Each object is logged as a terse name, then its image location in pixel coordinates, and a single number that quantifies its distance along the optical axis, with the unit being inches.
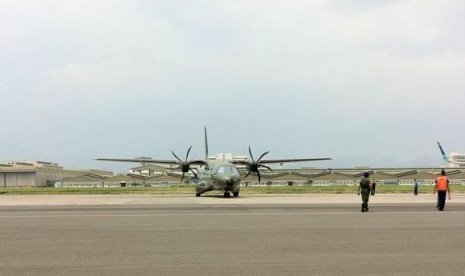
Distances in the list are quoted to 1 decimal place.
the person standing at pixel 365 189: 835.4
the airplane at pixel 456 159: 6364.2
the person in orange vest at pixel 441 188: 867.4
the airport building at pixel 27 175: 4365.2
